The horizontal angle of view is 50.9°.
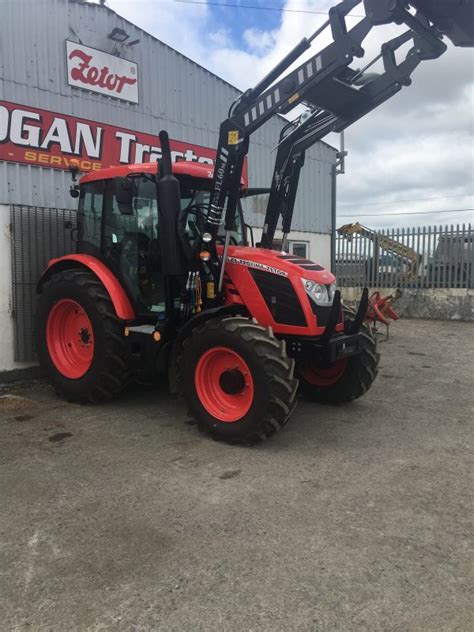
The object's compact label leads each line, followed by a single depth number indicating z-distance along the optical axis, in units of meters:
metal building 6.32
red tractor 4.20
